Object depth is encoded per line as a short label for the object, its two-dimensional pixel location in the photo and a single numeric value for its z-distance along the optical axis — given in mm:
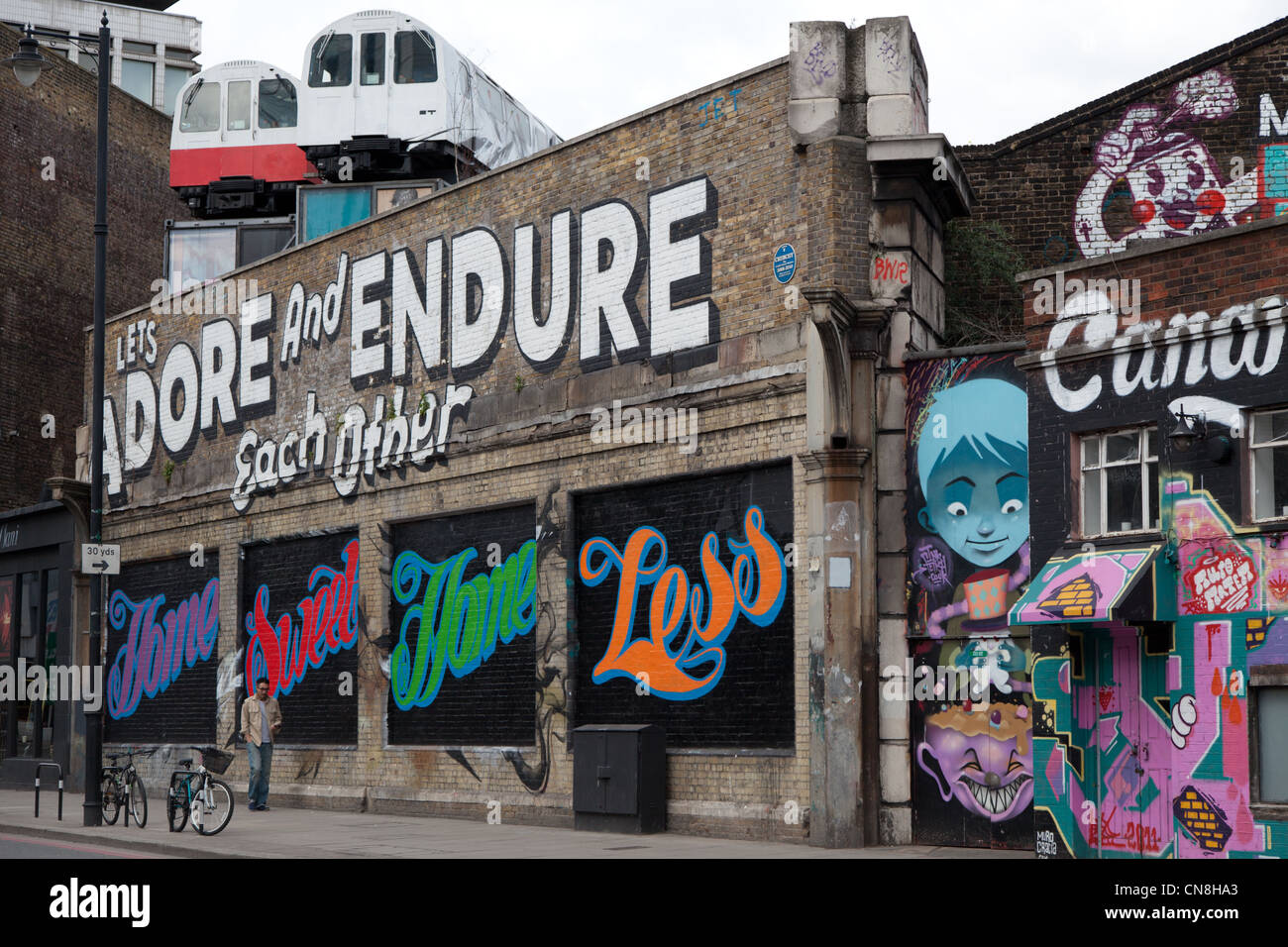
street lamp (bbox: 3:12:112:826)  20359
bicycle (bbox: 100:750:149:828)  19953
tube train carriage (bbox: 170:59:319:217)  34906
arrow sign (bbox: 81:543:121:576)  20828
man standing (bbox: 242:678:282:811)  21688
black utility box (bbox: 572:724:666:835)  18172
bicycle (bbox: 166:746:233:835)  18047
